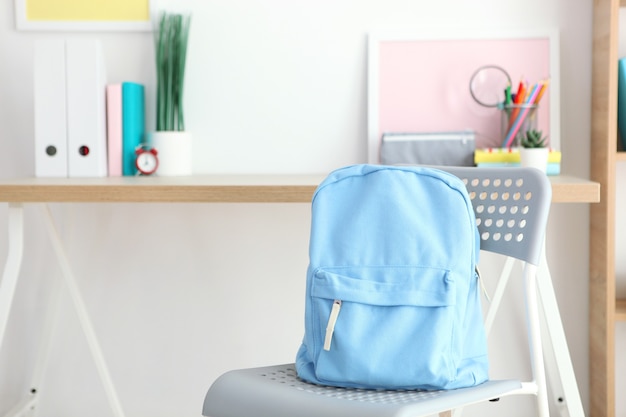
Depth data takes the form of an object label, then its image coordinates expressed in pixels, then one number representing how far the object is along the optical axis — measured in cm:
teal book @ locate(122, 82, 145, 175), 229
